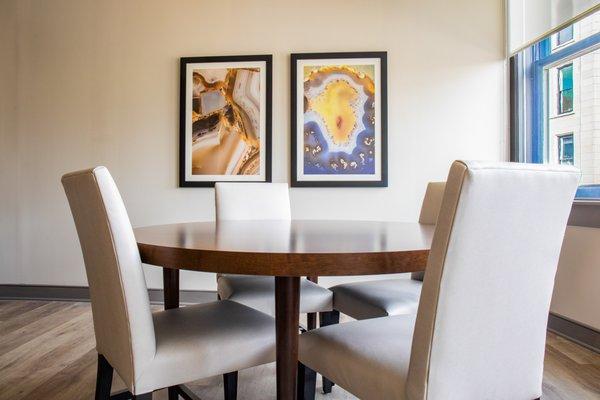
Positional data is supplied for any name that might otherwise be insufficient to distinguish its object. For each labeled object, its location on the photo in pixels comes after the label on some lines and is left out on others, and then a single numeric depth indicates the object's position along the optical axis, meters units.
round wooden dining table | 0.89
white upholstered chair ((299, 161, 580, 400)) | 0.71
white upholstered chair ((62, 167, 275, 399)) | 0.95
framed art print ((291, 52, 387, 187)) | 3.00
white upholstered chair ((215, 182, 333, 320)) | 1.66
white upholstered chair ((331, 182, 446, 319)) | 1.46
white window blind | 2.29
